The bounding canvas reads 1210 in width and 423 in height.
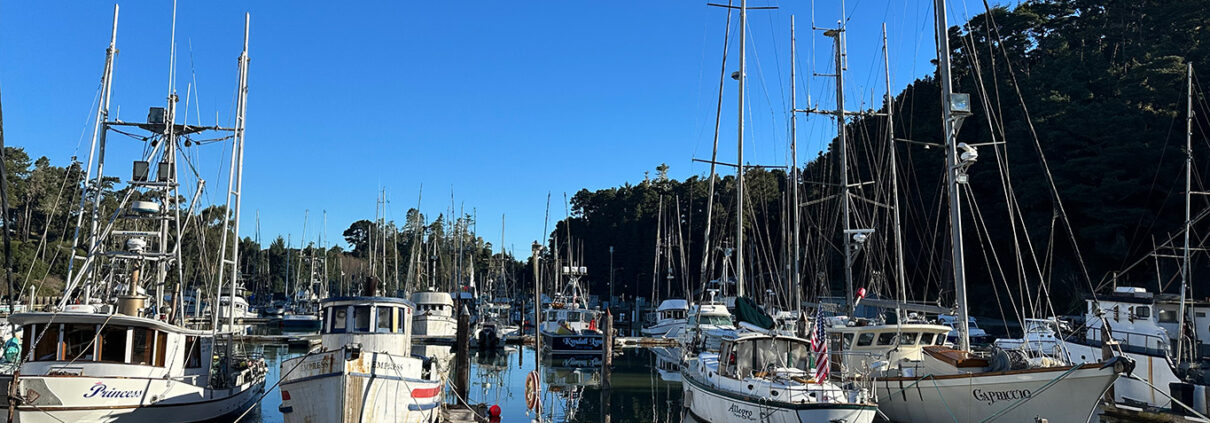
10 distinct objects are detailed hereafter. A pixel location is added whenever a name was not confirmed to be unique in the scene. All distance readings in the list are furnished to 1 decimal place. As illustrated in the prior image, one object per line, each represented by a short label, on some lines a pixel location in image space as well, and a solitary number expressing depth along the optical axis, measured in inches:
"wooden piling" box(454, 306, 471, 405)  989.8
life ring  847.1
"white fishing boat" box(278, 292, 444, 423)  681.0
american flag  705.0
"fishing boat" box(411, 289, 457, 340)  2085.4
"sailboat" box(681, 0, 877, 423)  678.5
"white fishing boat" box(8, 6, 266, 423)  708.7
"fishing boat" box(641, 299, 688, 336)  2180.1
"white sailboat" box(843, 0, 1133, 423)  686.5
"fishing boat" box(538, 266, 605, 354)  1873.8
